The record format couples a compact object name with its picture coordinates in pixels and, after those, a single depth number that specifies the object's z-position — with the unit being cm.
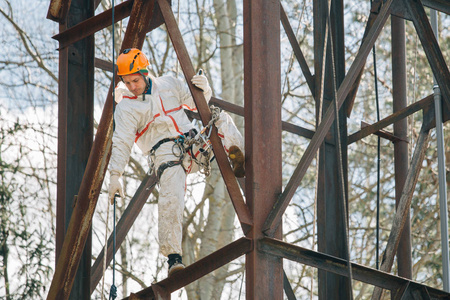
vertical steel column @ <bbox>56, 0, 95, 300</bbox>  1548
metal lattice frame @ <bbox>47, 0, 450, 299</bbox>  1258
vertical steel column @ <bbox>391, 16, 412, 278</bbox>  1781
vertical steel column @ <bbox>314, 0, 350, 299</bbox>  1585
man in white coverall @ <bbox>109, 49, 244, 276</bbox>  1402
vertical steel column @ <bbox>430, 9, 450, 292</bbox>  1456
